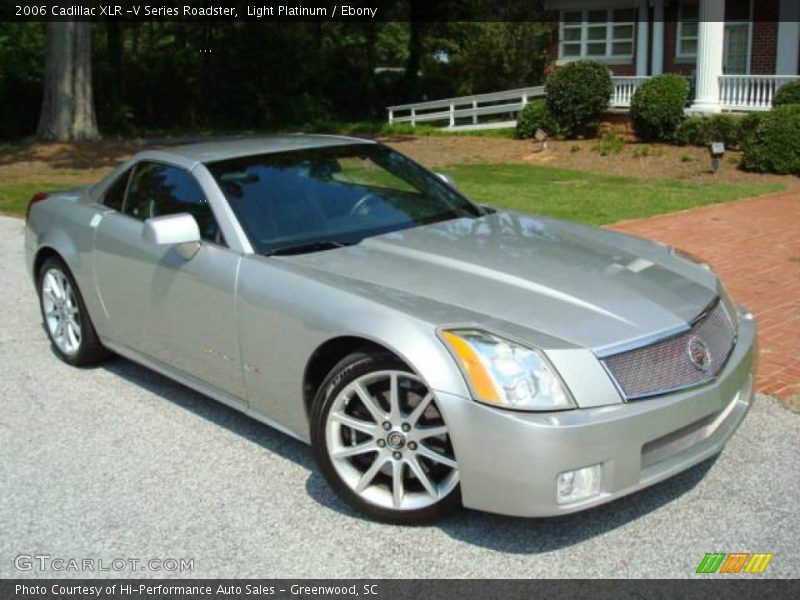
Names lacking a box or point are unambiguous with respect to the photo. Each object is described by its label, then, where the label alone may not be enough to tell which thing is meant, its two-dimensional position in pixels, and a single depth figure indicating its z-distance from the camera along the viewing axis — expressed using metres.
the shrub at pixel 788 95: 18.39
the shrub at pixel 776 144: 15.23
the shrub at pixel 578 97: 21.45
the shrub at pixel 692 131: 18.61
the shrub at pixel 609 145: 19.11
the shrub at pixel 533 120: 22.08
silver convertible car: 3.47
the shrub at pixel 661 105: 19.53
